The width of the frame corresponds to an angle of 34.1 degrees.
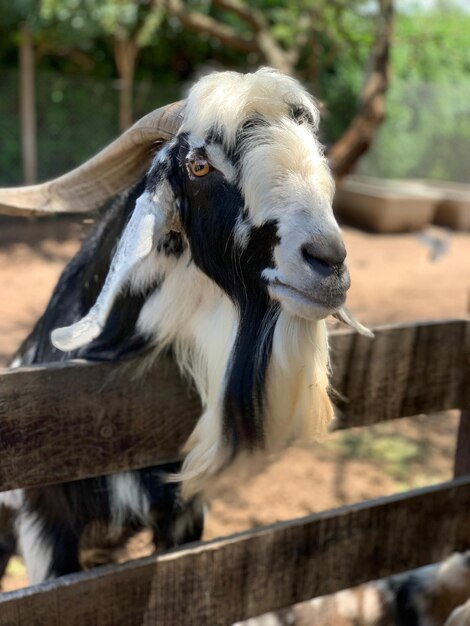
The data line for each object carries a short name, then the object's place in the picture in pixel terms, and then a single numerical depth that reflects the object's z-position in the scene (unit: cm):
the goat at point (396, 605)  250
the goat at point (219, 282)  178
